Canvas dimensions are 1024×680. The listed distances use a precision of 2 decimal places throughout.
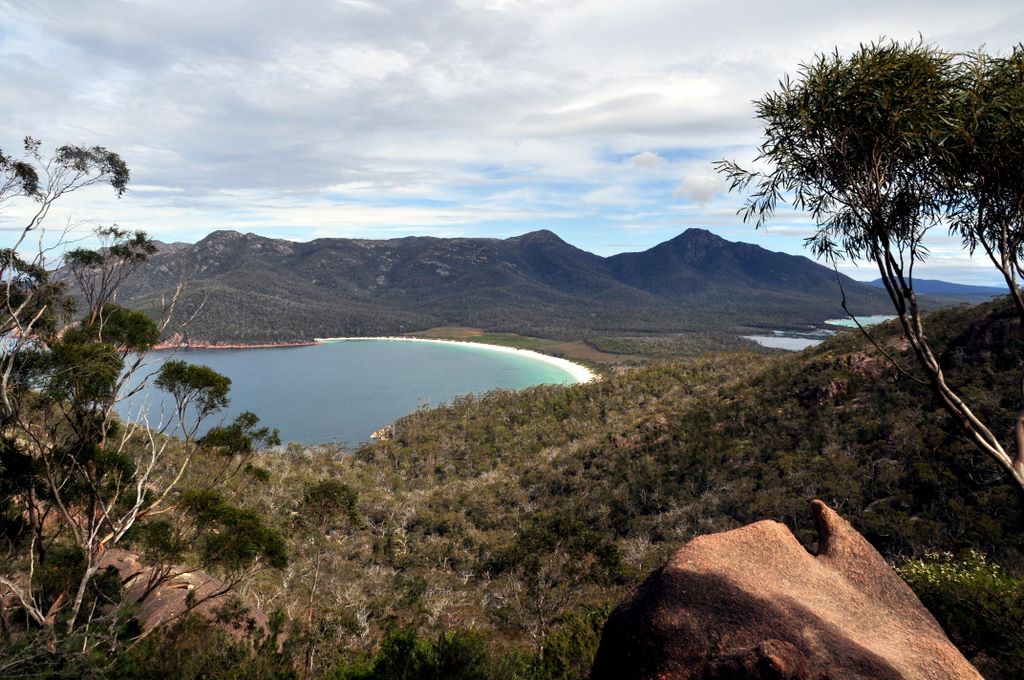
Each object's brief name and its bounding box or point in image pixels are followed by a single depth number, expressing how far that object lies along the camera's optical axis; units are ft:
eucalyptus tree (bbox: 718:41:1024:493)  27.99
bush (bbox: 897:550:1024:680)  40.88
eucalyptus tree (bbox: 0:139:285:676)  47.50
